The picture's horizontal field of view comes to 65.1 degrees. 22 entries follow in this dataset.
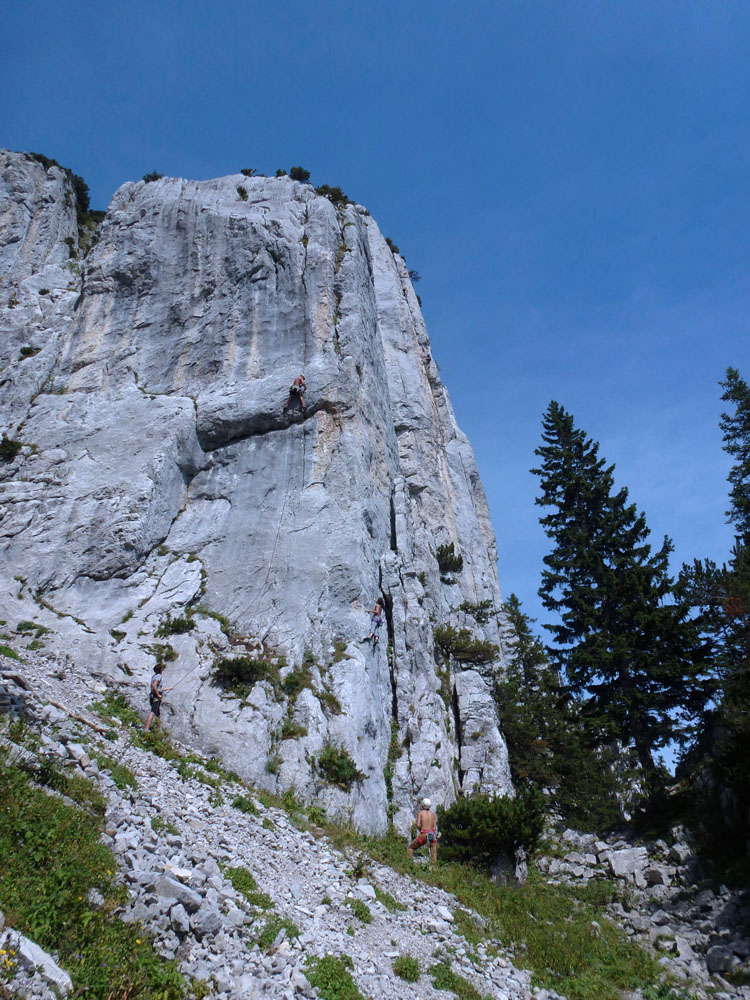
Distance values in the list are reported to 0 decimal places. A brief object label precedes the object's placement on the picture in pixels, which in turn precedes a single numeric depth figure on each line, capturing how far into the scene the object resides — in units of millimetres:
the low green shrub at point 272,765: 15414
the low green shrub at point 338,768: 16062
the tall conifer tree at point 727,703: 15578
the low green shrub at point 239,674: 17469
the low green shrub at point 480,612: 32594
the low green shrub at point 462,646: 26422
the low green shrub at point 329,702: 17844
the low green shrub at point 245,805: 12320
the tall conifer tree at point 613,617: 22688
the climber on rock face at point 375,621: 21078
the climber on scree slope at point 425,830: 14219
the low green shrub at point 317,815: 14023
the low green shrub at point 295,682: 17775
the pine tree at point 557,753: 23078
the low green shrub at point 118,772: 10141
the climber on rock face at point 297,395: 26750
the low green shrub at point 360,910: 9495
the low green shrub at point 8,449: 25250
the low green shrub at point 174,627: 19188
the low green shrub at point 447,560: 36469
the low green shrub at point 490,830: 14852
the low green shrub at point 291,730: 16516
